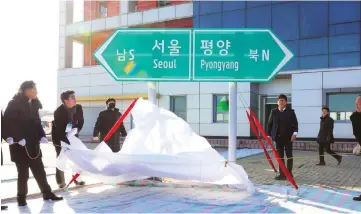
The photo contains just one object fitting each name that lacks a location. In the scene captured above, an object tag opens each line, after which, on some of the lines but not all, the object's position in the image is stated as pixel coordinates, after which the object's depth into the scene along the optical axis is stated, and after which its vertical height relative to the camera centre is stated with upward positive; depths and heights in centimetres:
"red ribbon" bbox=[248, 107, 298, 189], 689 -102
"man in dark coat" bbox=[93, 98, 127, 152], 833 -37
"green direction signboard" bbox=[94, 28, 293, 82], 720 +102
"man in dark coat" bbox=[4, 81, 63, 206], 561 -40
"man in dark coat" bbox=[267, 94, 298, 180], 865 -45
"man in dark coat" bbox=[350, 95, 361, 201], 649 -21
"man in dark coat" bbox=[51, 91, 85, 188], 712 -28
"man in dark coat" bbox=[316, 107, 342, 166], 1120 -75
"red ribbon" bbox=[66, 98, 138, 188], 717 -36
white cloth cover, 668 -90
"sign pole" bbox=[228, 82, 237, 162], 771 -24
